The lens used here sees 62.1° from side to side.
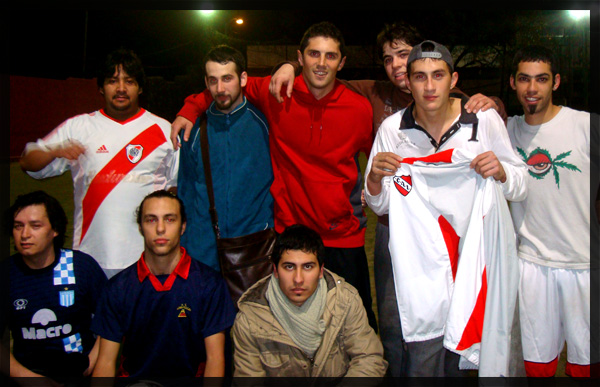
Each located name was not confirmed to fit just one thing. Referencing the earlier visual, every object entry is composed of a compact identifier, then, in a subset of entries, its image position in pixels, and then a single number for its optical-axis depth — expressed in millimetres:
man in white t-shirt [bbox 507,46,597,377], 2824
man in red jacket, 3010
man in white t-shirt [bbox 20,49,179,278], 3037
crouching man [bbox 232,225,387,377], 2625
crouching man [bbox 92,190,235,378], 2658
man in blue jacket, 3025
